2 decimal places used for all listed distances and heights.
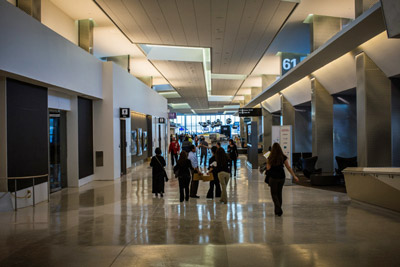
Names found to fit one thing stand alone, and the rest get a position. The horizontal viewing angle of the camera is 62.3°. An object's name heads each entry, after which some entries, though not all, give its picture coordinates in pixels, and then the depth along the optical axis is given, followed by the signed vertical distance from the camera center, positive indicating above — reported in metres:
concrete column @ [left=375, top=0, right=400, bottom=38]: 4.59 +1.67
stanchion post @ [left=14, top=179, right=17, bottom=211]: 8.15 -1.23
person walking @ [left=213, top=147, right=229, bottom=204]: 9.13 -0.94
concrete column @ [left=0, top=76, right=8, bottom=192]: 8.10 +0.24
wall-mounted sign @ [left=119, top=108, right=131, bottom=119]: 15.13 +1.13
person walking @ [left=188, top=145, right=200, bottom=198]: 9.84 -0.90
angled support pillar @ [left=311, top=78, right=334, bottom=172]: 15.96 +0.46
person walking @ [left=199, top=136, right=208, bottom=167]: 18.66 -0.61
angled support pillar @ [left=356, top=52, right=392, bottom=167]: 10.84 +0.62
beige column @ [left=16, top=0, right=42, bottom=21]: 8.87 +3.61
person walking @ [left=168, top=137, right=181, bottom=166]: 18.42 -0.64
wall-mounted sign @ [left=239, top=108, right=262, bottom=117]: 22.53 +1.63
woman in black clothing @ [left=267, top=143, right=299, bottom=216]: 7.49 -0.88
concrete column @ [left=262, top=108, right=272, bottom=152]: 33.30 +0.86
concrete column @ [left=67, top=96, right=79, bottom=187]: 12.55 -0.25
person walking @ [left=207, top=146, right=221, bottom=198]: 9.70 -1.40
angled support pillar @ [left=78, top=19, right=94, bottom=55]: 13.11 +4.17
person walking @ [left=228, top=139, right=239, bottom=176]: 14.62 -0.66
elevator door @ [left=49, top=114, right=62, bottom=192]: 11.69 -0.49
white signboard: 12.95 -0.19
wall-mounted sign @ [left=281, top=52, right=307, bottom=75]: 17.70 +4.04
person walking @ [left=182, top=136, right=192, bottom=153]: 18.30 -0.44
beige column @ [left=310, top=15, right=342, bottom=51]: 12.80 +4.13
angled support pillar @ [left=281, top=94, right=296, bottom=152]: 23.32 +1.63
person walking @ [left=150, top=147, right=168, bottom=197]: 9.91 -1.06
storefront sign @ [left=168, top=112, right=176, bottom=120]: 36.05 +2.31
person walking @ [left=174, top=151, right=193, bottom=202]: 9.34 -0.97
